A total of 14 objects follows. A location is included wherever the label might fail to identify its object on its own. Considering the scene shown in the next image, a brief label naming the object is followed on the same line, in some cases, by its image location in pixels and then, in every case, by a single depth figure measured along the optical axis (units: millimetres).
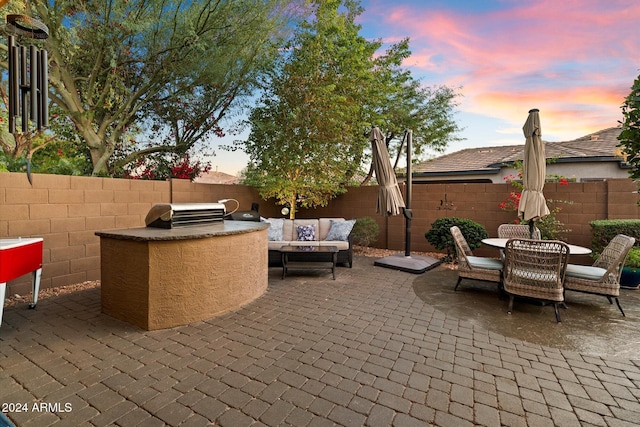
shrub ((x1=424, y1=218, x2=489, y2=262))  5812
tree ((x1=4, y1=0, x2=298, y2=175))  5188
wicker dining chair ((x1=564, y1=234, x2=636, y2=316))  3270
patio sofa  5852
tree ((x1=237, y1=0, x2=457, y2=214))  6742
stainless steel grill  3344
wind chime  2037
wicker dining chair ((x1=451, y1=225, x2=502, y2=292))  3932
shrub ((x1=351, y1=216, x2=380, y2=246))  7348
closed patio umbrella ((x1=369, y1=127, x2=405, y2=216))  5922
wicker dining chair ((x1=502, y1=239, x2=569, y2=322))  3250
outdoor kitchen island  2934
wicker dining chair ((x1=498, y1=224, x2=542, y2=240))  4969
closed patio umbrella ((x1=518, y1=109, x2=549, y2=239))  4254
